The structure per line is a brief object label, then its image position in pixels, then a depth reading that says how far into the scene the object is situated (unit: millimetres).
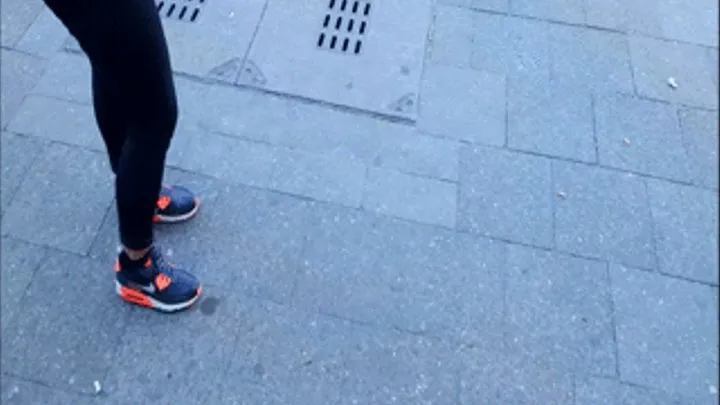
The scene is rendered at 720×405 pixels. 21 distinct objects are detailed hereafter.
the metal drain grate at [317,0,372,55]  3418
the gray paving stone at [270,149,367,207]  2848
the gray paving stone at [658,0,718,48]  3609
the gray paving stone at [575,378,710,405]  2385
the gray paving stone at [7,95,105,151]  2896
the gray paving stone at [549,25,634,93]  3369
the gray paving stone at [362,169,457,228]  2814
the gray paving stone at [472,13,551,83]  3396
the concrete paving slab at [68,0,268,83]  3244
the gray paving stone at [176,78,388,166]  3012
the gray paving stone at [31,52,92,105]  3043
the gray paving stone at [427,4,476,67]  3414
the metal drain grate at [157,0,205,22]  3449
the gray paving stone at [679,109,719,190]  3062
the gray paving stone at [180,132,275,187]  2877
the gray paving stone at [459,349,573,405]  2365
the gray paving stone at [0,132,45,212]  2715
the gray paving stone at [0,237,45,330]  2416
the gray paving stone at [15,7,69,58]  3207
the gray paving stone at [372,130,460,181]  2961
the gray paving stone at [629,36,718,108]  3342
